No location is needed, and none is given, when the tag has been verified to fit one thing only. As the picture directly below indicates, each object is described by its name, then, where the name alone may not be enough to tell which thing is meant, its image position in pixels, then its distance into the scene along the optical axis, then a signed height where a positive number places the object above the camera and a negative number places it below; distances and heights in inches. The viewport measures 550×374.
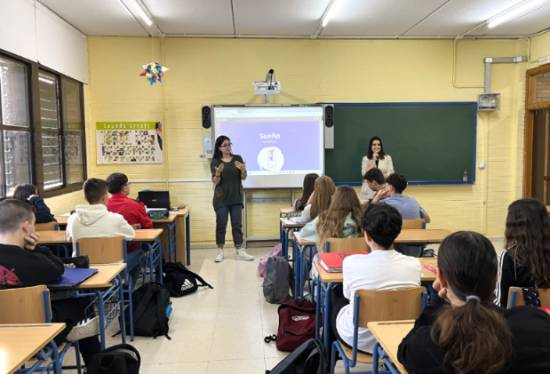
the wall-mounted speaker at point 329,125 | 235.3 +17.8
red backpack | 113.6 -45.8
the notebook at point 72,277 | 87.1 -25.4
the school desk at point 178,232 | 183.1 -35.0
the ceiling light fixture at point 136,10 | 182.7 +67.5
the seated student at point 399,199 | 150.3 -15.4
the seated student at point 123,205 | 152.9 -16.6
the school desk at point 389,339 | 58.3 -26.9
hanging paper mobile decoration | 203.6 +42.5
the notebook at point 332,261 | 95.0 -24.6
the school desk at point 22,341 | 55.4 -26.3
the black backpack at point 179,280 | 162.1 -47.8
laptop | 208.2 -20.2
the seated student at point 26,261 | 80.5 -19.7
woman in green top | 210.7 -16.1
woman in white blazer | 232.4 -2.0
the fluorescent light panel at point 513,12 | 190.7 +67.8
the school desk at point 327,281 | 91.4 -27.1
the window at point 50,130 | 189.8 +14.0
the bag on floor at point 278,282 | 154.2 -45.7
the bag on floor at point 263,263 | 185.3 -46.8
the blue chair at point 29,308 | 72.1 -25.7
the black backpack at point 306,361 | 78.0 -38.3
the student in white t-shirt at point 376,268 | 78.3 -21.0
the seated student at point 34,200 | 147.2 -13.8
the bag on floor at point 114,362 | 84.0 -40.8
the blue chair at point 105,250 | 120.4 -25.8
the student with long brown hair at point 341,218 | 123.3 -18.2
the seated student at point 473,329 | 41.2 -17.7
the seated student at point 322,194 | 142.9 -12.6
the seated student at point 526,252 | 73.7 -17.2
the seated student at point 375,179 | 172.2 -9.3
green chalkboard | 244.1 +10.1
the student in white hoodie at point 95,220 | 126.6 -18.3
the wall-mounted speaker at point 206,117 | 231.6 +22.8
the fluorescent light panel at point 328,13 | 187.4 +67.4
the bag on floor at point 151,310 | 127.3 -47.1
